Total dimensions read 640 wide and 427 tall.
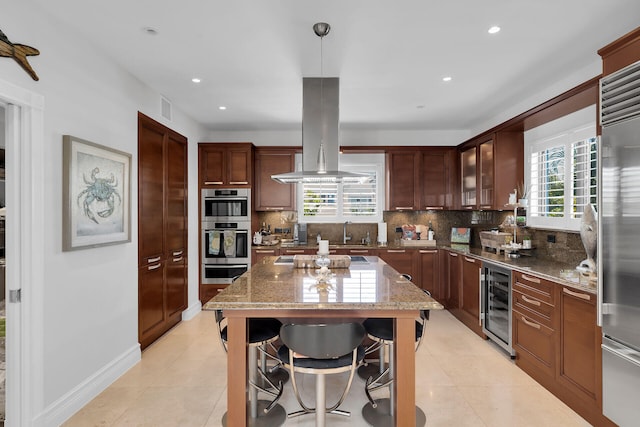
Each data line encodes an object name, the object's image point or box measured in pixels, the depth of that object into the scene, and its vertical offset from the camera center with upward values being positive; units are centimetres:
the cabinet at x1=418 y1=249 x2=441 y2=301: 509 -85
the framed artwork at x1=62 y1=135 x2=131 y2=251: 245 +14
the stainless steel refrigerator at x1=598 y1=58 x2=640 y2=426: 191 -19
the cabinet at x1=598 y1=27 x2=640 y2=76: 192 +94
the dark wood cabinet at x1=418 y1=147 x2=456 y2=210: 542 +55
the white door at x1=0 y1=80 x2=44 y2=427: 214 -31
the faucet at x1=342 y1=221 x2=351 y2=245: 553 -35
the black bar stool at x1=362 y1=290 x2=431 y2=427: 236 -132
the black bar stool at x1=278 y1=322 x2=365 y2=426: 186 -74
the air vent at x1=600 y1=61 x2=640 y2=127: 191 +69
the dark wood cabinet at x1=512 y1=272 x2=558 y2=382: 279 -99
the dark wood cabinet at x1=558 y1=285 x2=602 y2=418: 232 -97
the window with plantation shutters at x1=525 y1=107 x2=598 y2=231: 328 +45
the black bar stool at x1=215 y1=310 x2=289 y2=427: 237 -118
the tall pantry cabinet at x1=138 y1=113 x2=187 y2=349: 355 -18
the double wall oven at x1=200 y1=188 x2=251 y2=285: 505 -36
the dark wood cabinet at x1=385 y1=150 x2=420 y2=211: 539 +52
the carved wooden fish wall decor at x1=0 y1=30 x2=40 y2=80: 196 +96
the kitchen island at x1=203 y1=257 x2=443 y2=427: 200 -61
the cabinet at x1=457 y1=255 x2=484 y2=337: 410 -102
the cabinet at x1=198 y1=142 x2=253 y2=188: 510 +70
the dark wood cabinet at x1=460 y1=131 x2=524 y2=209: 427 +58
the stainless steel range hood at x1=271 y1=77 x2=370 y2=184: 323 +82
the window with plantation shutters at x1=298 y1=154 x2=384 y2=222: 556 +22
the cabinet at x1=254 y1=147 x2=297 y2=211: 534 +60
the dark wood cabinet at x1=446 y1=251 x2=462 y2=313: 466 -94
